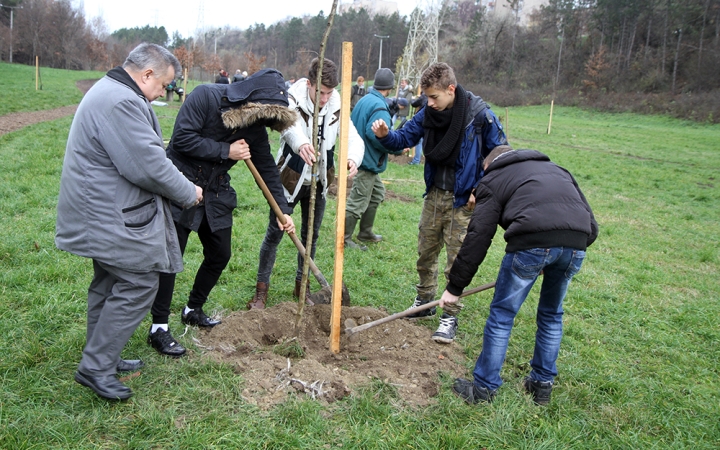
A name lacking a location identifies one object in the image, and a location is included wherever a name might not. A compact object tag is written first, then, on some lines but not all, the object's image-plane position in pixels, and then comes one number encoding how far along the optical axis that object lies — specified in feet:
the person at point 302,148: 13.58
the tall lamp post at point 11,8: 157.53
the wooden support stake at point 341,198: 11.02
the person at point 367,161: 21.44
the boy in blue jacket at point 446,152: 13.14
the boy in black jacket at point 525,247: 9.82
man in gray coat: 8.93
